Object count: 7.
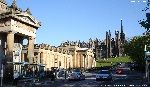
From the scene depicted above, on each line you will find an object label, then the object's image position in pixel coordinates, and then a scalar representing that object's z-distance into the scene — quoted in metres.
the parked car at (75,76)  39.23
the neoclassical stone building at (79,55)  99.09
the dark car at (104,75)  35.83
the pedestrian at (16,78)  27.94
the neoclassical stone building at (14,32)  32.82
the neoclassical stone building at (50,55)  68.34
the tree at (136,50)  56.49
